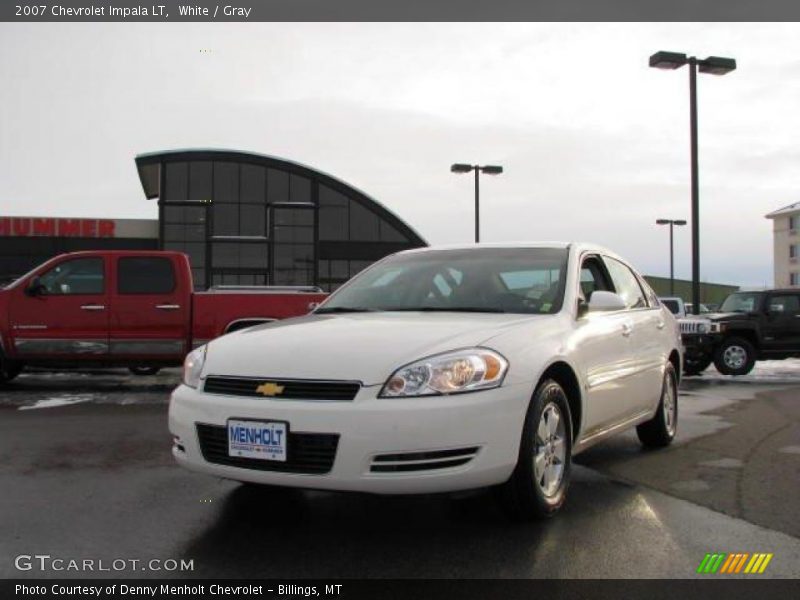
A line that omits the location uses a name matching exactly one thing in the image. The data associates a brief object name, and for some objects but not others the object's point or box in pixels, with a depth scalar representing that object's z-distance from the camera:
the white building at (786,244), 79.75
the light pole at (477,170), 23.67
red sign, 40.19
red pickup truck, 10.30
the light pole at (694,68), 16.22
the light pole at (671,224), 43.59
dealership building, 39.97
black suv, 13.89
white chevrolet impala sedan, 3.50
